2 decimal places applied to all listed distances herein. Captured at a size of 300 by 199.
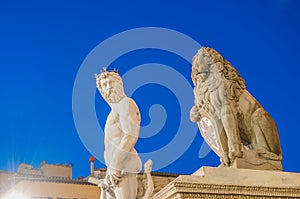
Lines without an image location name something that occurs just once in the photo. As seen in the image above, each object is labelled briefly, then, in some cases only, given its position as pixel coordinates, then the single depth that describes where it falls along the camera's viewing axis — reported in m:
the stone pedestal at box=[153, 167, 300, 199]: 10.45
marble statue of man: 12.62
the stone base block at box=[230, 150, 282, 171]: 11.92
